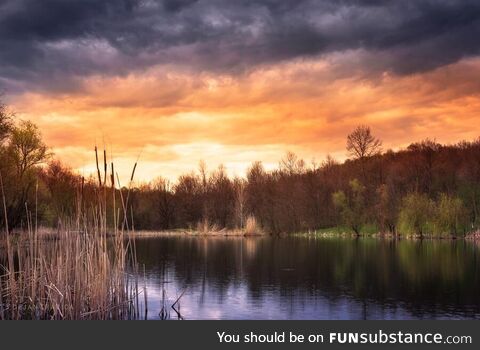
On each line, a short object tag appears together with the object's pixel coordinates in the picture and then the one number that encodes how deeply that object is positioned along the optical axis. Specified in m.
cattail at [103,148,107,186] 11.56
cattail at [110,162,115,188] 11.98
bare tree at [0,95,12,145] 31.83
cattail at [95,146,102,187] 11.65
